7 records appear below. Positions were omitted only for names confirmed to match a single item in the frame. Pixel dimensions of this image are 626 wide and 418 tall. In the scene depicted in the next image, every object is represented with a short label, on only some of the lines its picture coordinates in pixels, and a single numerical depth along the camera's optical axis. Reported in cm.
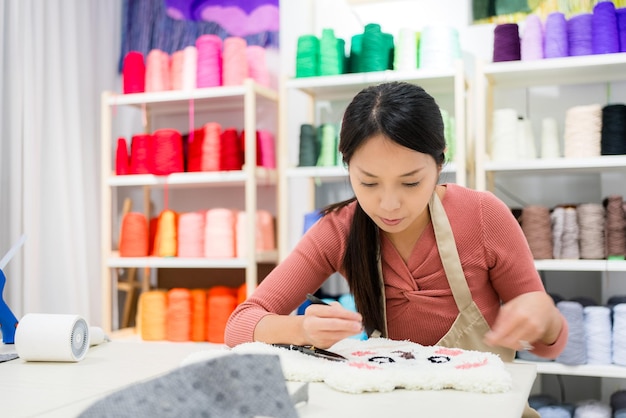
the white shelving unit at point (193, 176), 284
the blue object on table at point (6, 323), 149
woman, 127
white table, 86
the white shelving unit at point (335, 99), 256
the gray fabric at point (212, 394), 64
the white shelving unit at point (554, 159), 239
